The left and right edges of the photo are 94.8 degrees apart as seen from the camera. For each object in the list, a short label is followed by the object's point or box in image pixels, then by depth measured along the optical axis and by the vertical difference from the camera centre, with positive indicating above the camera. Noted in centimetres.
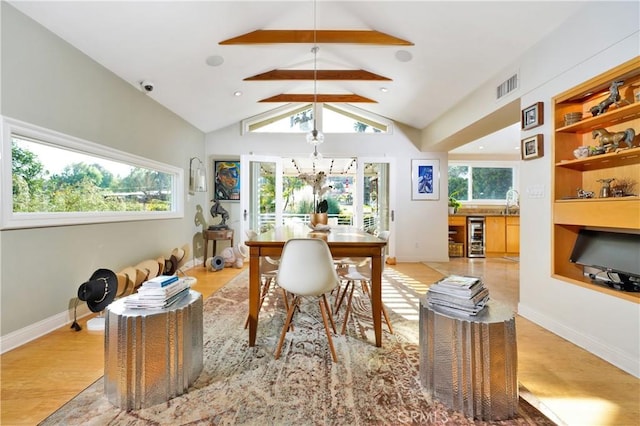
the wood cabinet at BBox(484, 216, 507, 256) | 630 -54
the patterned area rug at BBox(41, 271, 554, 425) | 138 -98
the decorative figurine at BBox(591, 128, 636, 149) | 199 +48
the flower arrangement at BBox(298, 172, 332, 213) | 295 +25
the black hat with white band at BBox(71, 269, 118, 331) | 241 -68
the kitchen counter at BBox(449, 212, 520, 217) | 627 -13
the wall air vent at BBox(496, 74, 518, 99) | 298 +128
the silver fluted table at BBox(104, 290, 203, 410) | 142 -71
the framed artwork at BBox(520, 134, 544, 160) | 258 +55
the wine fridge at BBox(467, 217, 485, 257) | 625 -61
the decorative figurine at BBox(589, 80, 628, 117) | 199 +74
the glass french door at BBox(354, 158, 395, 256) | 571 +27
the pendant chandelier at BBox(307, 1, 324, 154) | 369 +93
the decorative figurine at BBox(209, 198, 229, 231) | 525 -3
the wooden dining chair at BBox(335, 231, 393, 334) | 240 -57
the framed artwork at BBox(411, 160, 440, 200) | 573 +56
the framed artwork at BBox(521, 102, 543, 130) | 259 +83
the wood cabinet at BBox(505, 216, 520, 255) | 629 -57
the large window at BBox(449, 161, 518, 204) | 714 +63
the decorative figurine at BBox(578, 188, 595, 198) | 229 +10
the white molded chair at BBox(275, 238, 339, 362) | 188 -39
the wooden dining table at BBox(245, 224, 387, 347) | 210 -34
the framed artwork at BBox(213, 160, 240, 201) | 573 +61
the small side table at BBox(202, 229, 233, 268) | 510 -42
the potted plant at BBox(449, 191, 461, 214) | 645 +5
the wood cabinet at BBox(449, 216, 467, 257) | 630 -54
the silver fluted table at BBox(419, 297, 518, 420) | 136 -73
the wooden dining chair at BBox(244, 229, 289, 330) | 258 -54
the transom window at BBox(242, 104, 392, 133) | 577 +176
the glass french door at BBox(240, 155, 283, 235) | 564 +34
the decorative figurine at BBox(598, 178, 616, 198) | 217 +13
